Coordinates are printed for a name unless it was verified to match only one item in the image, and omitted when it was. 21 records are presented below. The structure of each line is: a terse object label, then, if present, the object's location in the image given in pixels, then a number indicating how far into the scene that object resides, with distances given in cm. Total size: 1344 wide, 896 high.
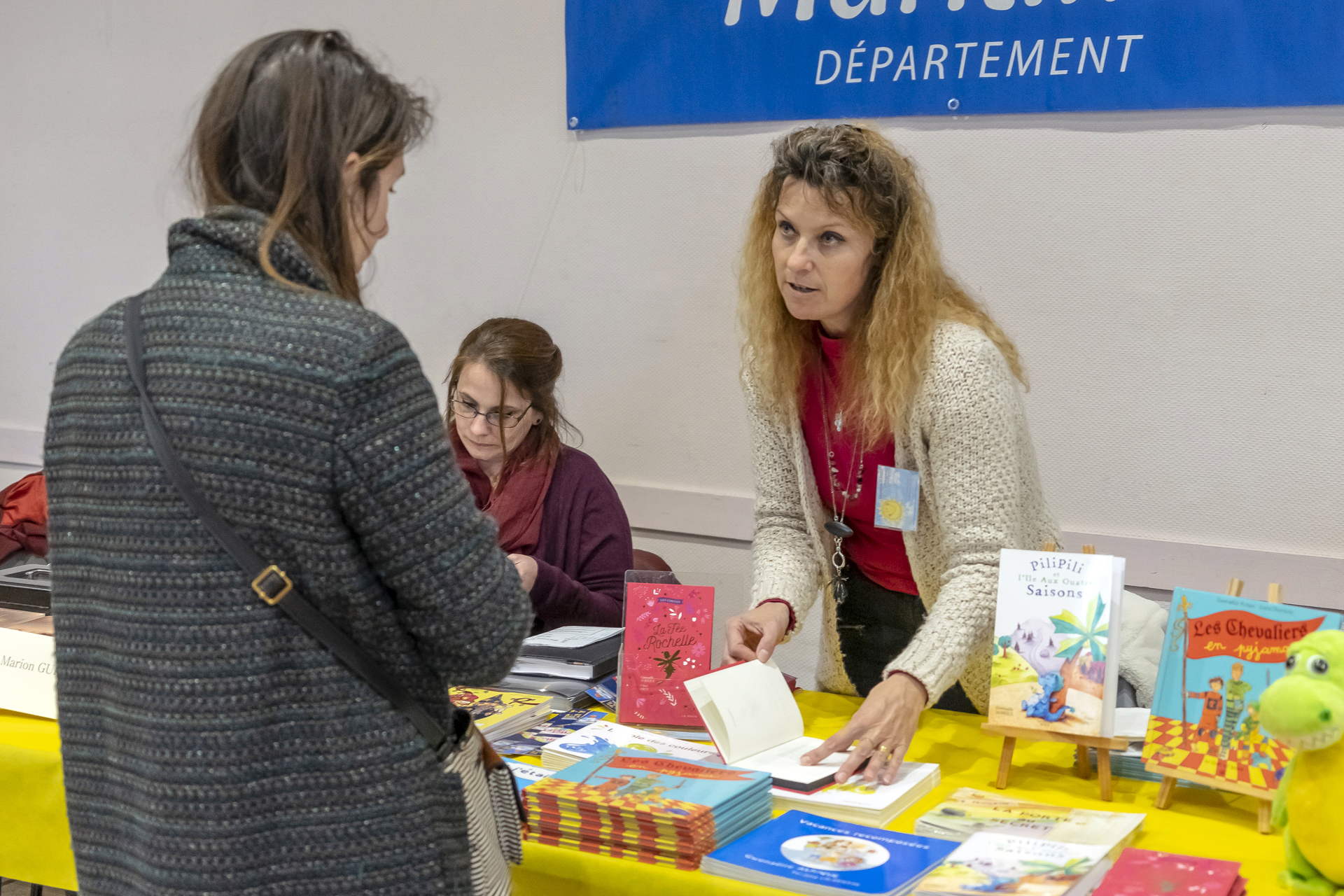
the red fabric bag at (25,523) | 315
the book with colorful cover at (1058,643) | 141
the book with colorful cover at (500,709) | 162
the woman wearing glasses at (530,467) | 253
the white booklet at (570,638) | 192
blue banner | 238
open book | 145
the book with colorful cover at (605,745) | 151
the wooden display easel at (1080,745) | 140
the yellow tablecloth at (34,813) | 158
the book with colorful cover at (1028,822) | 126
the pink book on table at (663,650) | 166
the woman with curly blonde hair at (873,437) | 163
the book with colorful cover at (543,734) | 158
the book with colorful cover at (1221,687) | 131
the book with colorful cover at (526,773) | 145
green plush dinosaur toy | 107
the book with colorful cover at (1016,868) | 113
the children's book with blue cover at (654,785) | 126
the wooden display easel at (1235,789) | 131
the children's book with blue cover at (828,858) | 115
